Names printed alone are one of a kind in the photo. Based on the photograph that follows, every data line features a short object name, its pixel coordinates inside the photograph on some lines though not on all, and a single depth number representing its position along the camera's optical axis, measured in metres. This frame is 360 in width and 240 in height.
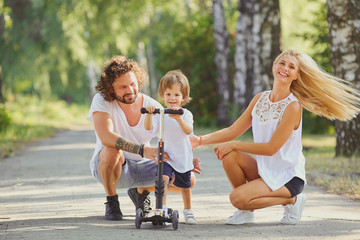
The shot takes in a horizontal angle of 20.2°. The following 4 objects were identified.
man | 9.69
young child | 9.40
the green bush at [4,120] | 28.45
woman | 9.13
